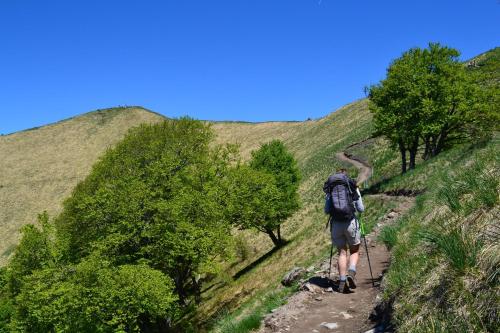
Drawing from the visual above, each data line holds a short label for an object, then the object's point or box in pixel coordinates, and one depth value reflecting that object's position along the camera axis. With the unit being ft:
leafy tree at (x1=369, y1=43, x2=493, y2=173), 108.37
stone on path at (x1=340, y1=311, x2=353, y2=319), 27.26
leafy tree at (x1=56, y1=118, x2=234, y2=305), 76.02
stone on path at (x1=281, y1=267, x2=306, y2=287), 42.34
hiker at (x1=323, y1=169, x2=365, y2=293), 31.27
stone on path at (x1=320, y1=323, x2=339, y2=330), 26.04
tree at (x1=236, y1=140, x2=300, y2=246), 99.60
